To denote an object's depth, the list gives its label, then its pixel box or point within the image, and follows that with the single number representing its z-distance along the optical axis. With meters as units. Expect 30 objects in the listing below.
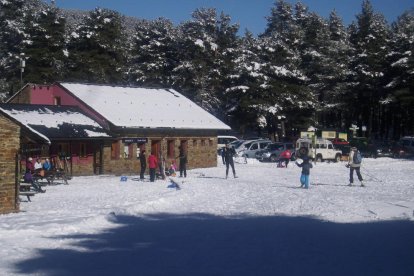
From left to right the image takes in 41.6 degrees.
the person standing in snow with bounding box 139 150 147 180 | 29.31
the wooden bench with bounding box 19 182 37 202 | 19.51
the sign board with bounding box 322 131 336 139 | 50.85
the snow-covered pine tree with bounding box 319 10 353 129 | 61.84
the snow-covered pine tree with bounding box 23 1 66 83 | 57.28
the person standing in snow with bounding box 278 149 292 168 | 37.45
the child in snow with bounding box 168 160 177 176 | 31.41
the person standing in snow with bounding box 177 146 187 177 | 30.12
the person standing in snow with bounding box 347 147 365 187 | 24.56
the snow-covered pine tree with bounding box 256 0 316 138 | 55.72
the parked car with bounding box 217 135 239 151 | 54.38
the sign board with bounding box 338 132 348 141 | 53.34
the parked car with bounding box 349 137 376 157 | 50.62
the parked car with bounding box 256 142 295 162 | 43.62
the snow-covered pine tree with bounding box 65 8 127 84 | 60.62
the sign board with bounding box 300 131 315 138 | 45.61
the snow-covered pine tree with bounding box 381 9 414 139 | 54.28
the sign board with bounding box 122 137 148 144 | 35.31
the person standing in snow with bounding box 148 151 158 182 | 27.84
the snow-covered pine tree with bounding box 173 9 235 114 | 60.25
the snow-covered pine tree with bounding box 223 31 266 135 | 55.09
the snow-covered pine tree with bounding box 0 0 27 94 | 58.22
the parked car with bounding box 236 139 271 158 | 45.29
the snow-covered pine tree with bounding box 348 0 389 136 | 59.03
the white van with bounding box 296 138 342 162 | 44.25
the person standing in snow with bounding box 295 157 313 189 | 22.88
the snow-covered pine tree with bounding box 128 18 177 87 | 63.28
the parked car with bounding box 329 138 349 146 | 51.17
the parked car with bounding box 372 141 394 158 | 51.60
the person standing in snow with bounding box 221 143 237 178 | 28.88
